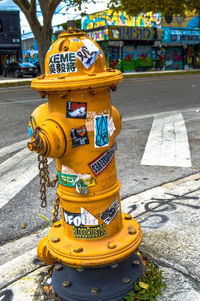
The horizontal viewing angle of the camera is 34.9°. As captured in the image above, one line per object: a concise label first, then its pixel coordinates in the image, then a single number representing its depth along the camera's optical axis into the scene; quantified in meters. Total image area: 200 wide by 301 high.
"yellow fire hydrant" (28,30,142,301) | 1.73
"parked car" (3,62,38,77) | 26.42
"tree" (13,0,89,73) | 14.95
